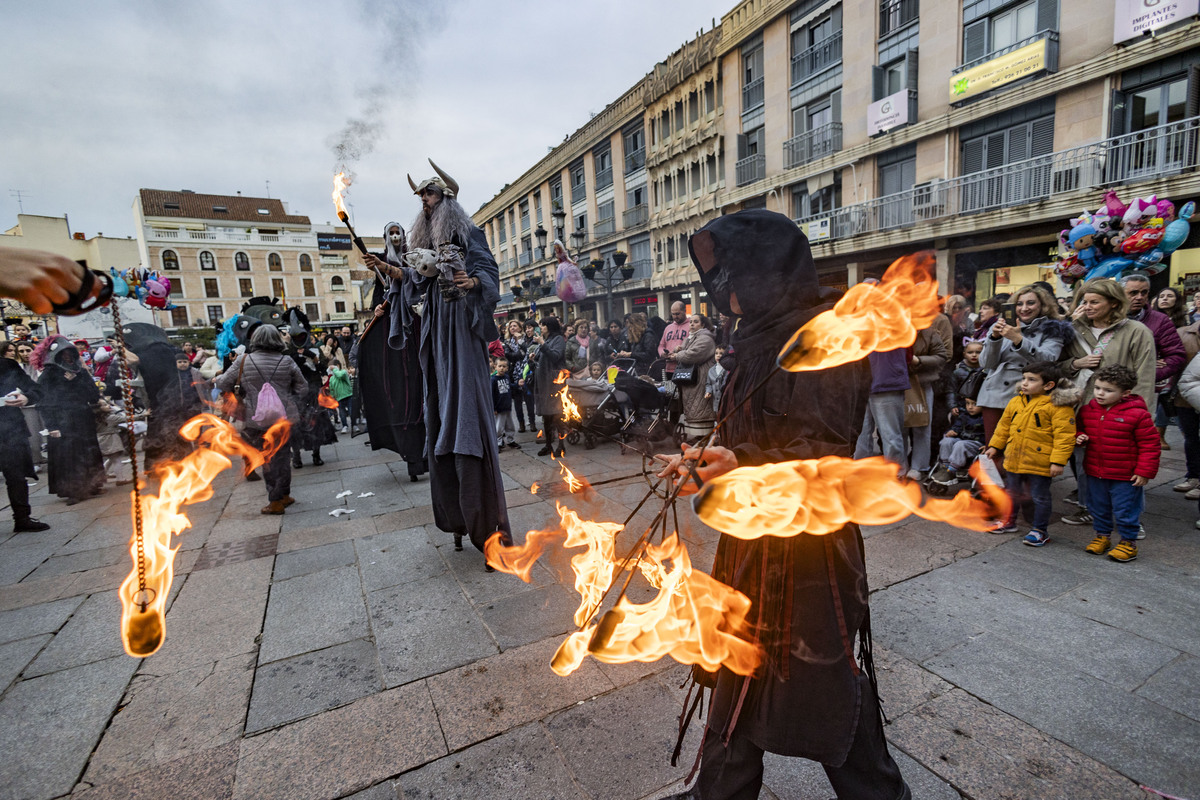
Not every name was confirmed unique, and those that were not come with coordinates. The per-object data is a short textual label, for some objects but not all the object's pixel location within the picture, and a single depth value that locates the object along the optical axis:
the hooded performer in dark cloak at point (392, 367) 4.43
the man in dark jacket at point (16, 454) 5.83
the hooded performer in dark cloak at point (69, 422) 6.94
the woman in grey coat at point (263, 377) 6.23
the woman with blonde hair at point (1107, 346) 4.33
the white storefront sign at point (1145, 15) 11.52
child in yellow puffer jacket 4.11
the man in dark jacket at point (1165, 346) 5.11
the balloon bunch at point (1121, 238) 5.33
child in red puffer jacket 3.79
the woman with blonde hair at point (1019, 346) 4.71
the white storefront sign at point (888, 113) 16.94
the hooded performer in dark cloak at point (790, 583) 1.63
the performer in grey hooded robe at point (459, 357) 3.99
